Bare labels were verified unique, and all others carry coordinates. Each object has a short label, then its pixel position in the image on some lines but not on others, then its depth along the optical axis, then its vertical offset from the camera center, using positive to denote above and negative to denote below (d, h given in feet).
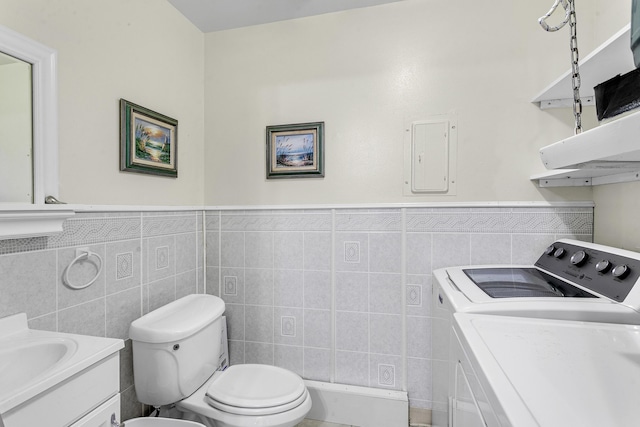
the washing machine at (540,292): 3.32 -1.00
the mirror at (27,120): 3.37 +1.01
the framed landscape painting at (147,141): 4.94 +1.17
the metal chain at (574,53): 3.31 +1.68
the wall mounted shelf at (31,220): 3.19 -0.11
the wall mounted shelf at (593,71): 3.42 +1.78
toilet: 4.34 -2.56
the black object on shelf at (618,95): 2.72 +1.04
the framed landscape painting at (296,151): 6.24 +1.19
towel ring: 4.00 -0.78
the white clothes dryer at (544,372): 1.74 -1.10
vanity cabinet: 2.42 -1.64
